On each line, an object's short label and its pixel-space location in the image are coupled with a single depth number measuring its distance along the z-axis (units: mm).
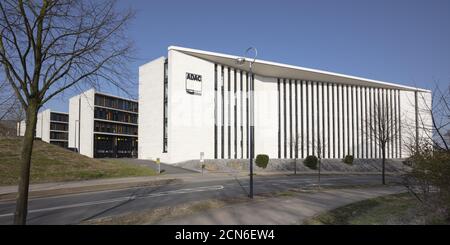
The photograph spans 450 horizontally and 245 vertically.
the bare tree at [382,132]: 22938
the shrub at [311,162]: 47188
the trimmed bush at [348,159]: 54938
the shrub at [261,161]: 43781
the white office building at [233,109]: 46438
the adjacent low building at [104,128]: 70875
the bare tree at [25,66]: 6676
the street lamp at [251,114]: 15229
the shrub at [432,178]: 7532
